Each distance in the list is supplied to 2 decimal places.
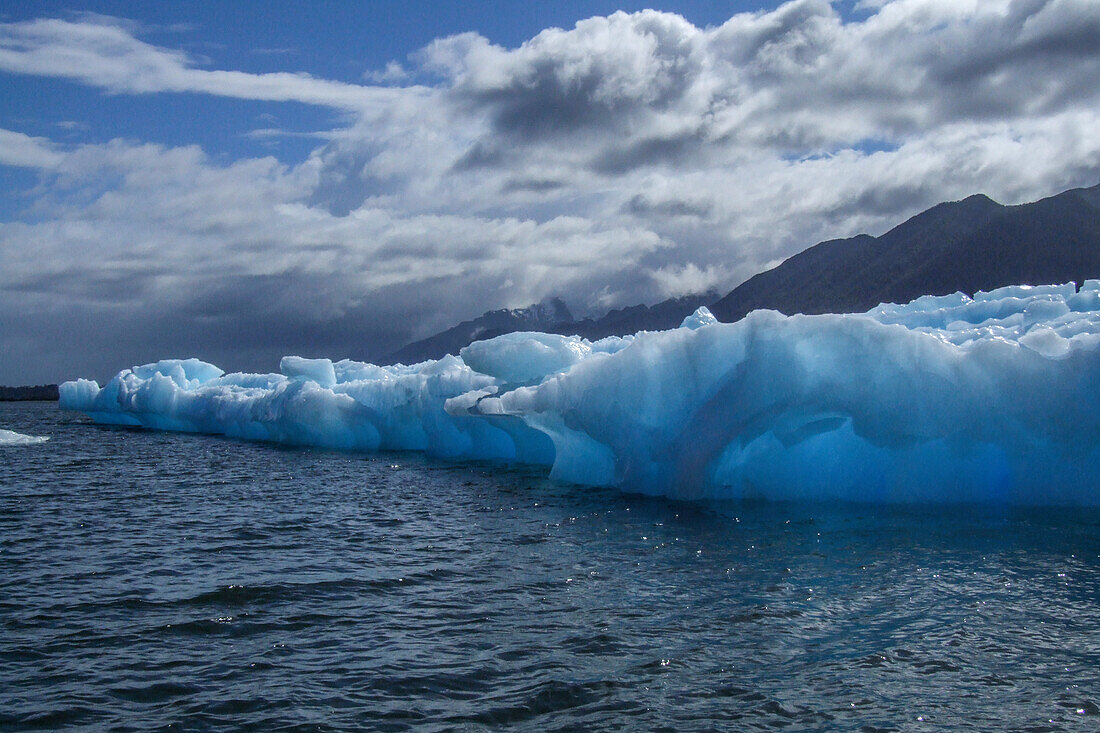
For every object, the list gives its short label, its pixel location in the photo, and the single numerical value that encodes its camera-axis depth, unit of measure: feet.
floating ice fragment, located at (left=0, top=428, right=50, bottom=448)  112.88
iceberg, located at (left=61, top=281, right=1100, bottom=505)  40.93
